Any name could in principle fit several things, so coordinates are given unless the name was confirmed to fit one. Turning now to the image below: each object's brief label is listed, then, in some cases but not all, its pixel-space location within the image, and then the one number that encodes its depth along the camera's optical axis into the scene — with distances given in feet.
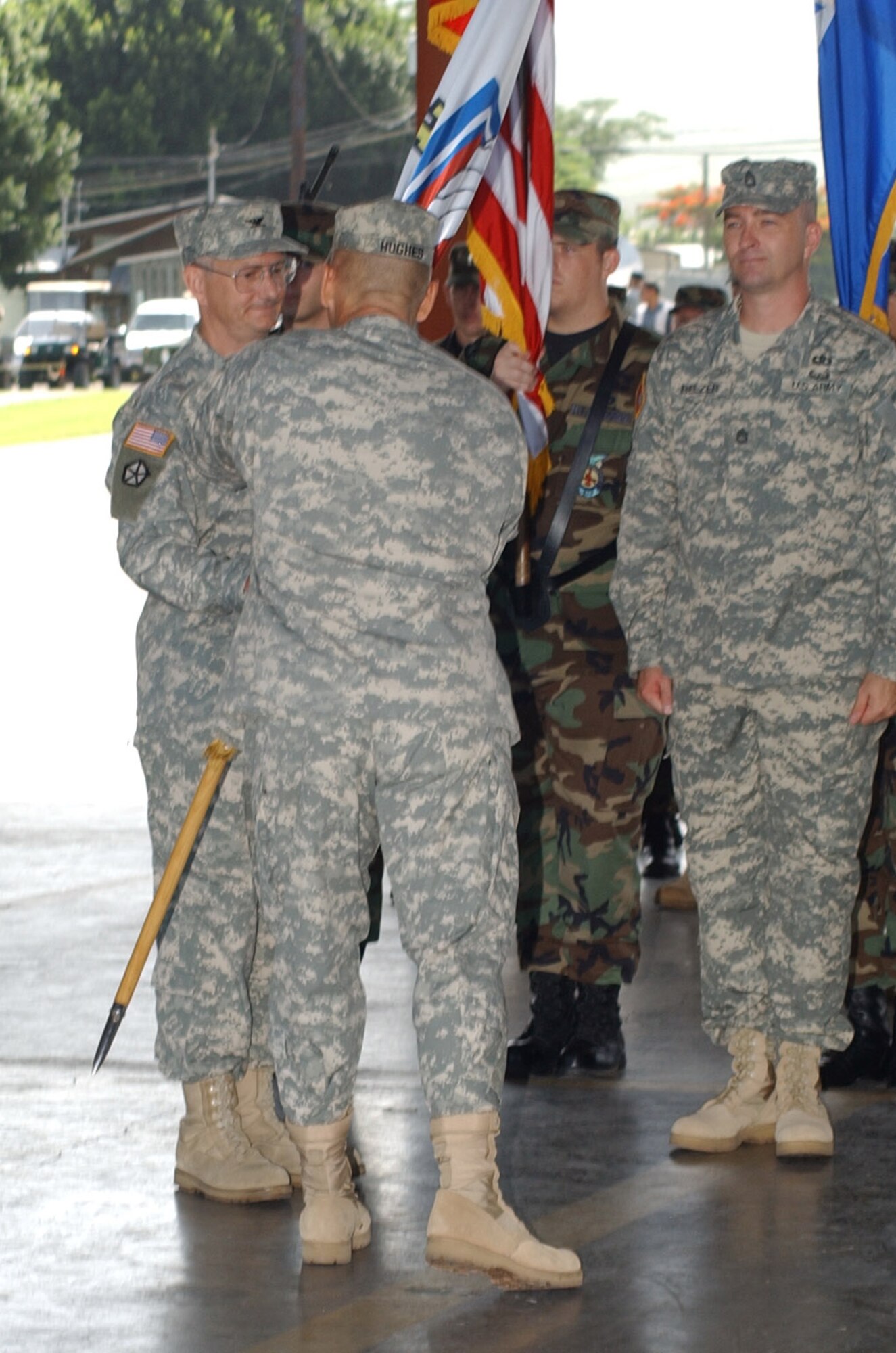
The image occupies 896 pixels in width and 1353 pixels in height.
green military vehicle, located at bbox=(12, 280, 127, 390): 288.03
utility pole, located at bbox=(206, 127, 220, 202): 439.80
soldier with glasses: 26.27
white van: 283.52
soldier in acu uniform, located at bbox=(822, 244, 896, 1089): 31.75
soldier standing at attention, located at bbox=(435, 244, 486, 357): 41.73
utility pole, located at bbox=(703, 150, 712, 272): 510.34
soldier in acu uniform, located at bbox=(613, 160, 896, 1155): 27.64
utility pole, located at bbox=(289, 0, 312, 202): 246.75
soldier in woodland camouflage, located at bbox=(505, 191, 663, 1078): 32.29
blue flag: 32.74
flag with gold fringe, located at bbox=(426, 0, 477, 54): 39.32
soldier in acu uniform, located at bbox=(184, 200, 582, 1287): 23.25
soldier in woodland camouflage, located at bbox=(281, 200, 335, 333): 30.57
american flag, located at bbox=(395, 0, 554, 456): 32.62
